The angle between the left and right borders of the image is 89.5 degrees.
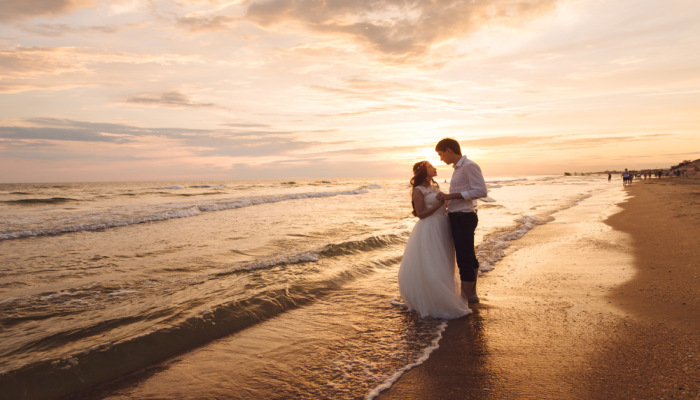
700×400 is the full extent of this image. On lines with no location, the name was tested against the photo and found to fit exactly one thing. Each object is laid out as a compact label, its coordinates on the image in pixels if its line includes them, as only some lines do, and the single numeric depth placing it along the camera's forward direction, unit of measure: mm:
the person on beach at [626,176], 41706
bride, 4629
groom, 4629
